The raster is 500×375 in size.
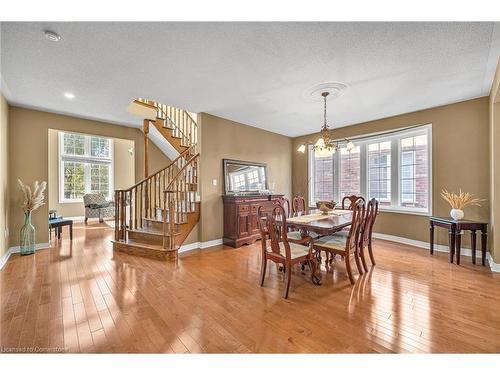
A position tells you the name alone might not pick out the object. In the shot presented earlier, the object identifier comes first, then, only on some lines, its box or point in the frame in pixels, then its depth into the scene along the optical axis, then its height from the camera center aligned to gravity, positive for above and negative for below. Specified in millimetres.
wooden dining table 2592 -460
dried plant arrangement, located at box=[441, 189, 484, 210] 3572 -239
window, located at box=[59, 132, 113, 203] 7648 +732
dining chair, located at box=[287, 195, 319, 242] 3227 -477
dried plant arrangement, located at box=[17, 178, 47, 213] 3801 -165
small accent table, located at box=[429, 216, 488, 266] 3328 -702
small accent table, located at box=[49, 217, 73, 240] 4543 -748
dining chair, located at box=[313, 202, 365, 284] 2695 -735
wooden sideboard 4449 -672
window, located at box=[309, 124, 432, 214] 4367 +329
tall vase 3804 -848
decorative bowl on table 3598 -326
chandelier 3297 +581
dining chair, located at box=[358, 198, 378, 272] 2971 -555
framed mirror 4801 +218
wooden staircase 3758 -582
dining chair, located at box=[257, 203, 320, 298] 2457 -759
